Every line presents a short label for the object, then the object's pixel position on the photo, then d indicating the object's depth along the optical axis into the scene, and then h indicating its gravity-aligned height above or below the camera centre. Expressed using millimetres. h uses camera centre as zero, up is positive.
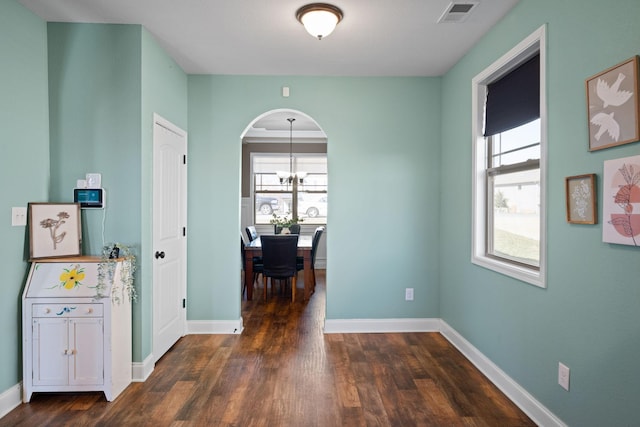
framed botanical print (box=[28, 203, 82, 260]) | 2459 -128
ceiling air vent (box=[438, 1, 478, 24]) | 2420 +1382
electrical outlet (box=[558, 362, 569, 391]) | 1954 -896
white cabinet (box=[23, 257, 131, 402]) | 2375 -812
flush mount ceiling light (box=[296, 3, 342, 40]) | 2432 +1317
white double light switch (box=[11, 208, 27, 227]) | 2344 -31
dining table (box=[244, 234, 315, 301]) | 4980 -740
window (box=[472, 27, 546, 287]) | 2302 +349
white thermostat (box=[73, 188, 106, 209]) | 2674 +106
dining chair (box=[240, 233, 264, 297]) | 5034 -753
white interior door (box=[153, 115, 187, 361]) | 3002 -205
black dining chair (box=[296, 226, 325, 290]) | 5274 -676
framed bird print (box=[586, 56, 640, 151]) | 1524 +474
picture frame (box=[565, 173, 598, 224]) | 1756 +65
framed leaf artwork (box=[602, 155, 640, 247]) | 1524 +46
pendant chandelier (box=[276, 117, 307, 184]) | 6871 +713
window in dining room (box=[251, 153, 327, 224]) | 7664 +453
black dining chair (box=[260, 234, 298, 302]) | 4766 -597
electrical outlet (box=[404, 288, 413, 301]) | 3816 -867
